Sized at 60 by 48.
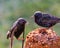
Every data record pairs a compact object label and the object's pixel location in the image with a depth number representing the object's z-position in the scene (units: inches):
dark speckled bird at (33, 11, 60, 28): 247.7
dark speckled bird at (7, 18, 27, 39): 247.0
